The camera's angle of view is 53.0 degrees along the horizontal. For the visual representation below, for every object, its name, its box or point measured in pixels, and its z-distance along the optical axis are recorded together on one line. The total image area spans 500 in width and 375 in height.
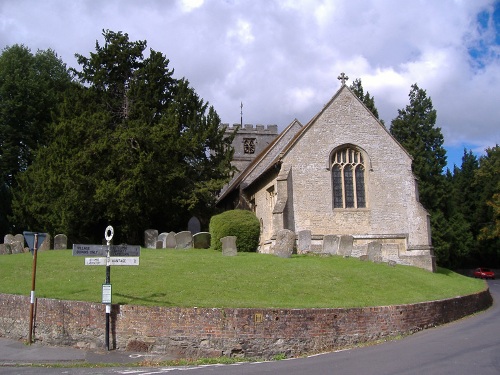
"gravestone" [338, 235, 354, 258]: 21.80
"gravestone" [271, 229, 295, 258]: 20.78
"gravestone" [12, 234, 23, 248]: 25.80
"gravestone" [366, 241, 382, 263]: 21.78
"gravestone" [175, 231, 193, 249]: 25.34
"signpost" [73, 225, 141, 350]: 12.68
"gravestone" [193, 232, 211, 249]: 26.20
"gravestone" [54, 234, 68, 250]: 24.69
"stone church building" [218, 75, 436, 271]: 26.91
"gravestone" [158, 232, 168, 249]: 26.53
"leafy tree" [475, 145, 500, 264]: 42.97
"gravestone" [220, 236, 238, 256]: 21.06
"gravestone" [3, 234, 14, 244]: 26.76
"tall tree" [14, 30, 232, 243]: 26.94
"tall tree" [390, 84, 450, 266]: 41.69
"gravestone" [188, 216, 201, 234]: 36.51
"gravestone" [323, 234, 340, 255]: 22.30
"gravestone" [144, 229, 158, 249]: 27.33
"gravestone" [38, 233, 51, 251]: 24.27
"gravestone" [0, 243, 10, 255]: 24.56
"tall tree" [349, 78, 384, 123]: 43.20
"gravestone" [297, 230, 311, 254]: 23.12
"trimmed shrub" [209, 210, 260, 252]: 25.20
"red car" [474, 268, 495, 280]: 47.94
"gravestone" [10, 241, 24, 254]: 24.77
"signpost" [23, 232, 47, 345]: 13.45
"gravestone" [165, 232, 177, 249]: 25.48
